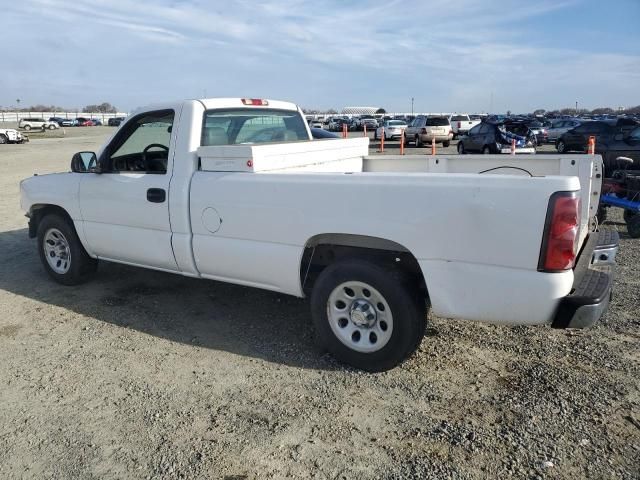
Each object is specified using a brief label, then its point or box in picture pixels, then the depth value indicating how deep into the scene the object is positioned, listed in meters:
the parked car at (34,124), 66.06
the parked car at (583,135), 19.19
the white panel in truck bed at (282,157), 4.12
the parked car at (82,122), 89.71
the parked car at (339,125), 52.43
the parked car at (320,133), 14.69
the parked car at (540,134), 30.38
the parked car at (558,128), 31.56
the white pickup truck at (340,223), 3.14
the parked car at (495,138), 19.70
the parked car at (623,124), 17.67
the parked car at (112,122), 90.04
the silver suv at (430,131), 29.09
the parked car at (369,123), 53.07
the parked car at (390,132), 36.59
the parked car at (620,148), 14.04
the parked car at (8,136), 36.22
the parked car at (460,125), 38.06
